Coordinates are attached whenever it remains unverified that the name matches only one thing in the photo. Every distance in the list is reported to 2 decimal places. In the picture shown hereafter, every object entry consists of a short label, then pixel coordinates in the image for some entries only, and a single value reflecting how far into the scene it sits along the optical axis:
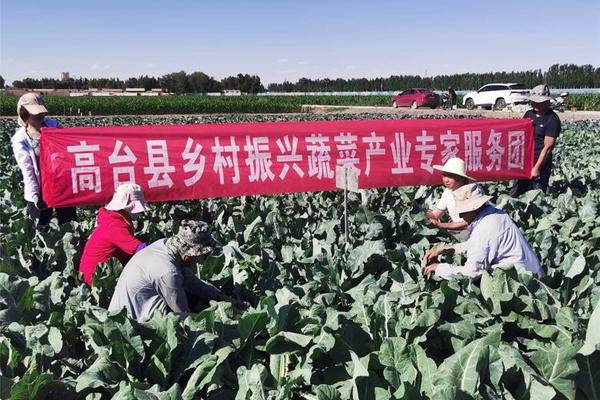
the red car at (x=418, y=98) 41.22
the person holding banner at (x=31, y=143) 5.59
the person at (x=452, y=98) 39.93
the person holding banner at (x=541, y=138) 7.27
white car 34.69
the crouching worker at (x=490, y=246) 4.19
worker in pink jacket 4.36
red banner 6.08
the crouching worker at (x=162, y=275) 3.59
